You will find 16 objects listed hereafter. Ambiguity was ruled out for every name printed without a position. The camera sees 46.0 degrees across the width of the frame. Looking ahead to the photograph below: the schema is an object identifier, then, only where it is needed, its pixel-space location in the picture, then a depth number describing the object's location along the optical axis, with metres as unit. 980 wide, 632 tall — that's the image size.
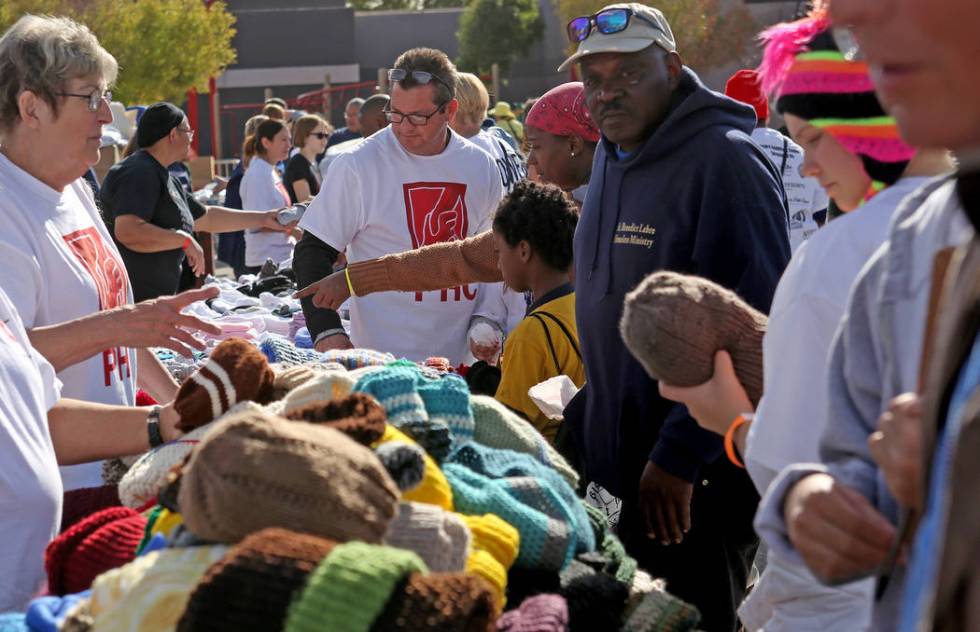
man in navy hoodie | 2.98
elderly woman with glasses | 2.45
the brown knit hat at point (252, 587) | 1.29
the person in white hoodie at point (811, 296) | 1.76
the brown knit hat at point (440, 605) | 1.30
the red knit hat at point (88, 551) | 1.73
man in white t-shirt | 4.66
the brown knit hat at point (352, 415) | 1.63
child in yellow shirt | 3.64
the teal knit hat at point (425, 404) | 1.80
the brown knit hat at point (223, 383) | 2.06
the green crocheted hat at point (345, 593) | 1.27
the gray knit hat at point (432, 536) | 1.49
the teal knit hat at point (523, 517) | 1.72
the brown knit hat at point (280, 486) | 1.40
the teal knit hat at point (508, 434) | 2.03
